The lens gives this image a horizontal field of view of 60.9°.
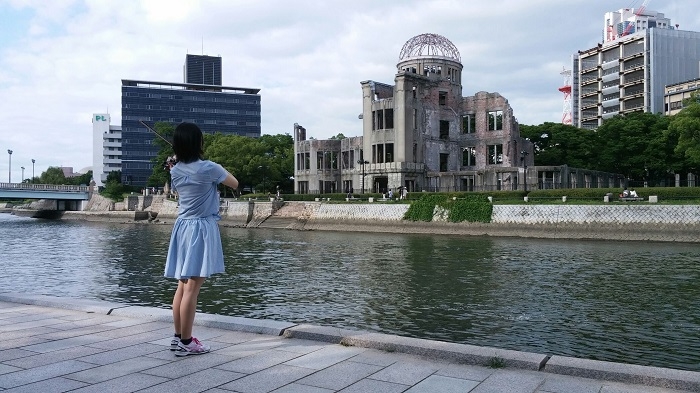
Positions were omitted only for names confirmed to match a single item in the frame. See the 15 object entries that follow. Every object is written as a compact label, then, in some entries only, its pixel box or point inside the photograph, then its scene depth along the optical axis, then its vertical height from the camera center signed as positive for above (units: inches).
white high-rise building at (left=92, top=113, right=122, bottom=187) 7140.8 +632.6
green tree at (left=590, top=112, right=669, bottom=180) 2832.2 +235.9
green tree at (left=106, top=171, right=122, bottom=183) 5844.0 +244.8
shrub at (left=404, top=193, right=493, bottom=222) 1802.4 -36.8
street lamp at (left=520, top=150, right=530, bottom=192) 2732.8 +192.0
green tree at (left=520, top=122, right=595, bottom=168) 3127.5 +280.0
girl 268.4 -12.3
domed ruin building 2677.2 +267.7
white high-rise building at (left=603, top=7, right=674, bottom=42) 5398.6 +1609.9
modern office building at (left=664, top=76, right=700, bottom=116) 3737.7 +645.7
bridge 3287.4 +47.8
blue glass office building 6240.2 +920.1
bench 1666.8 -12.9
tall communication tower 6484.7 +1145.9
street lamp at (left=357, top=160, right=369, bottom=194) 2664.4 +129.0
